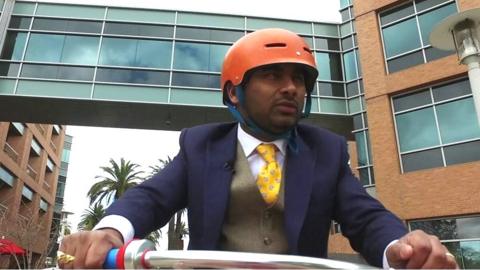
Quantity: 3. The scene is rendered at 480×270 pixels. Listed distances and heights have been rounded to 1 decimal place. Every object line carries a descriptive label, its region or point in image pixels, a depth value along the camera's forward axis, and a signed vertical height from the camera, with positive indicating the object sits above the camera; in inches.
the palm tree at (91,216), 1732.3 +309.4
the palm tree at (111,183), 1558.8 +373.9
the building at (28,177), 1014.4 +376.9
